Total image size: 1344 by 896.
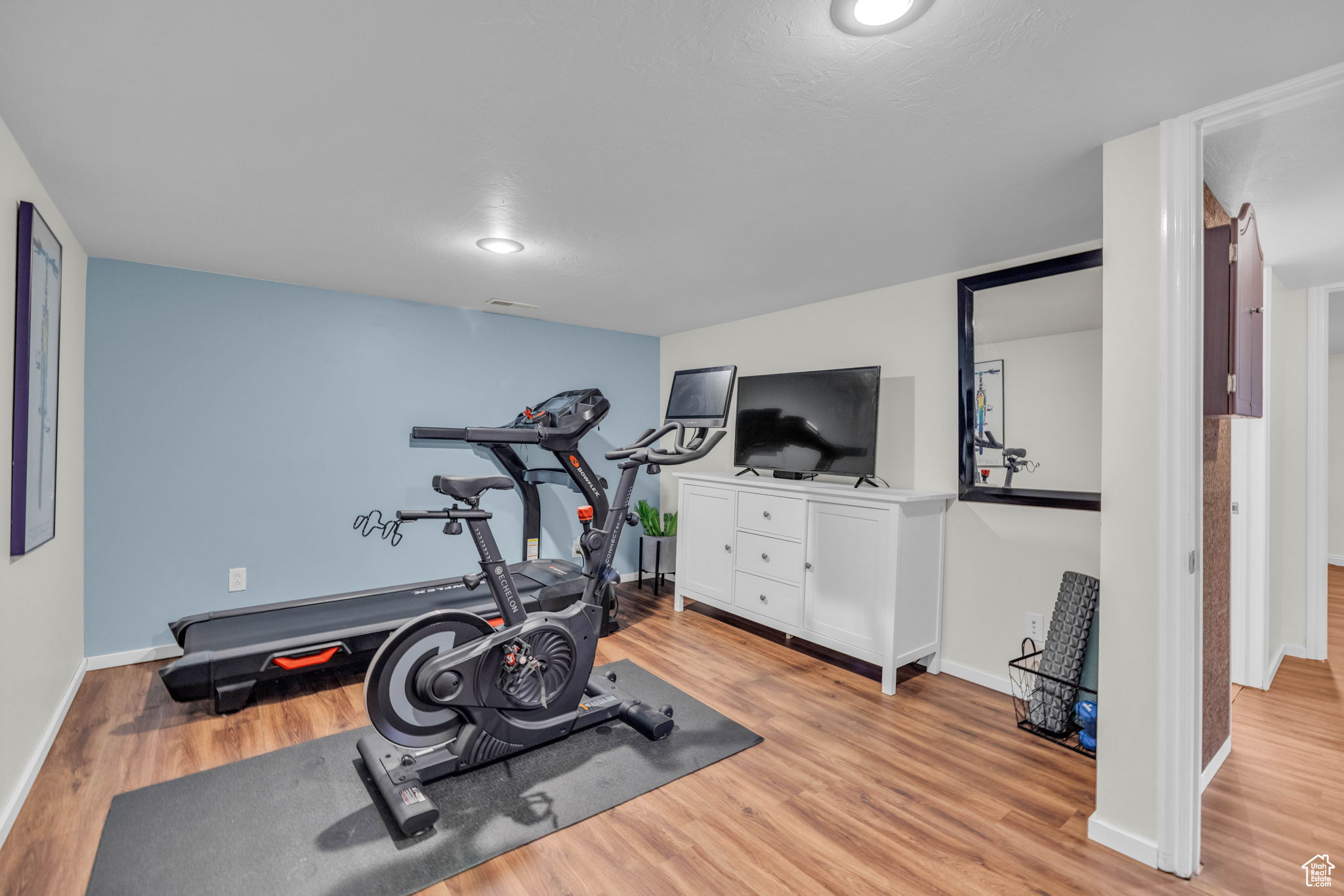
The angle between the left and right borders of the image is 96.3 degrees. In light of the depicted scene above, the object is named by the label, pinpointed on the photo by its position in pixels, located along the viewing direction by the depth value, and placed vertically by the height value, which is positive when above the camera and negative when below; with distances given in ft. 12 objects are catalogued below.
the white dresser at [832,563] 9.49 -1.97
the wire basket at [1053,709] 7.84 -3.46
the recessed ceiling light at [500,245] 8.90 +3.08
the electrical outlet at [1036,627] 9.01 -2.64
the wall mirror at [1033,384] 8.34 +1.00
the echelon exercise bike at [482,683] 6.62 -2.73
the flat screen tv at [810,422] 10.80 +0.57
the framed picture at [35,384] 6.16 +0.72
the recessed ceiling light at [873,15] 3.88 +2.88
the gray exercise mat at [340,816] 5.32 -3.76
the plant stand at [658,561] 14.84 -2.73
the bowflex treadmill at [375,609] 8.40 -2.81
